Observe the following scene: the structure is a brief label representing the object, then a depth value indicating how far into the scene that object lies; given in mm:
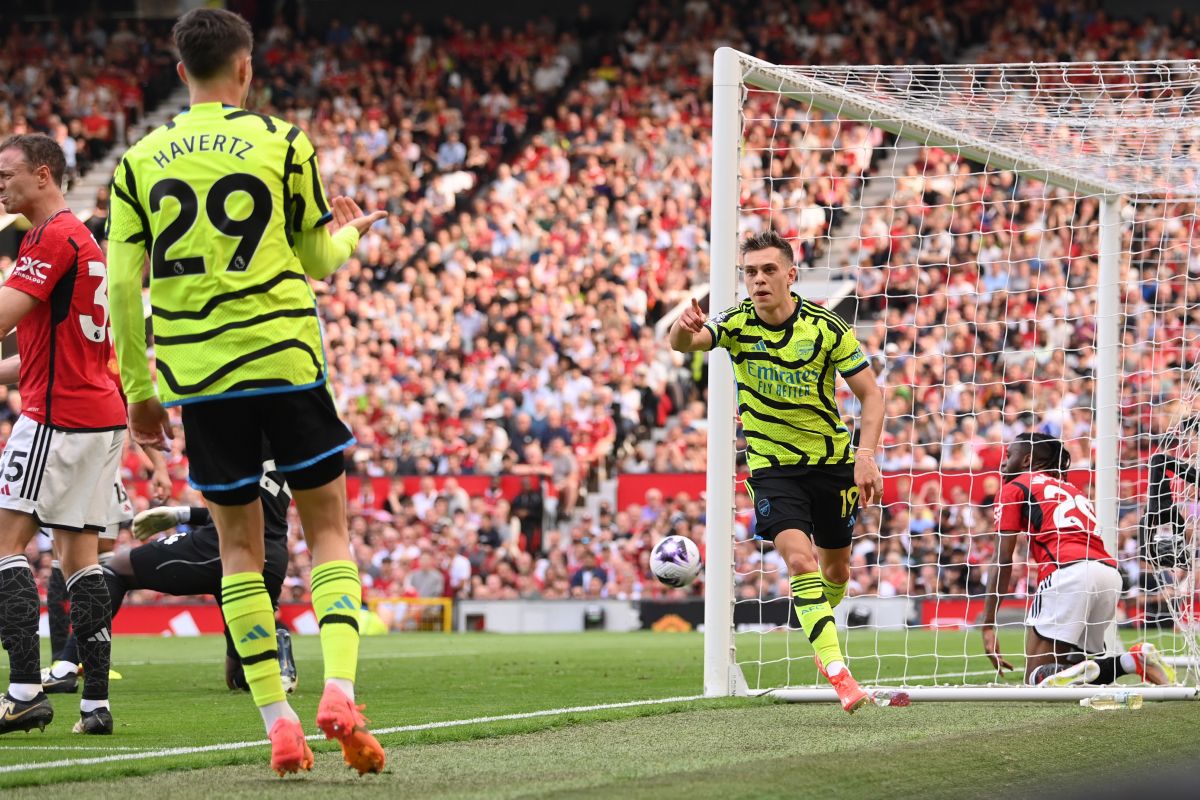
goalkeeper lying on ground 17641
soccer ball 17125
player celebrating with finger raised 14625
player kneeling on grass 17516
